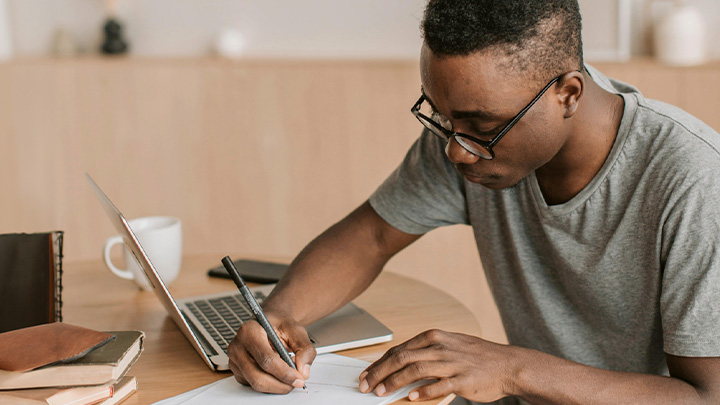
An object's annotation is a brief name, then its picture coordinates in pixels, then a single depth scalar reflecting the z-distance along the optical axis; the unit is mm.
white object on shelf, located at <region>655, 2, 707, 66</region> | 2355
